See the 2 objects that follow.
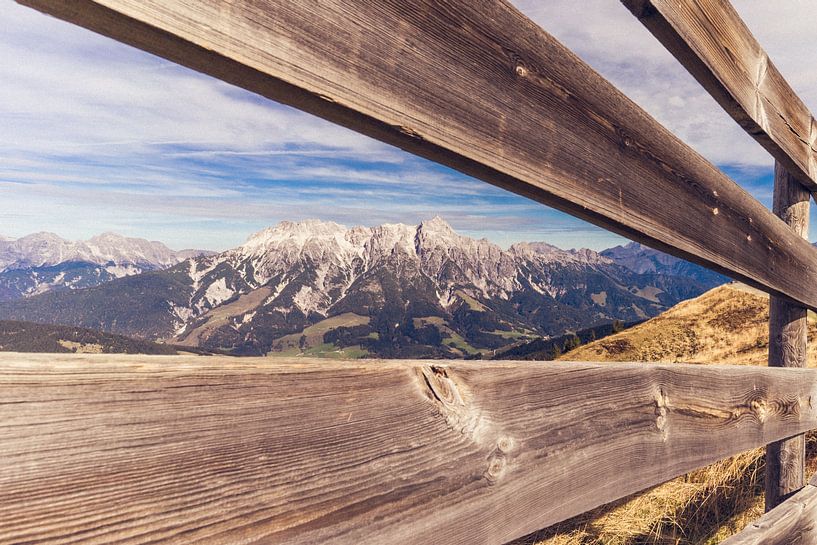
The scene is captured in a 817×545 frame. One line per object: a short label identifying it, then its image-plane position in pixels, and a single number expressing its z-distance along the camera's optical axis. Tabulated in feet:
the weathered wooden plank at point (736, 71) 5.87
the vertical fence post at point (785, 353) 11.67
